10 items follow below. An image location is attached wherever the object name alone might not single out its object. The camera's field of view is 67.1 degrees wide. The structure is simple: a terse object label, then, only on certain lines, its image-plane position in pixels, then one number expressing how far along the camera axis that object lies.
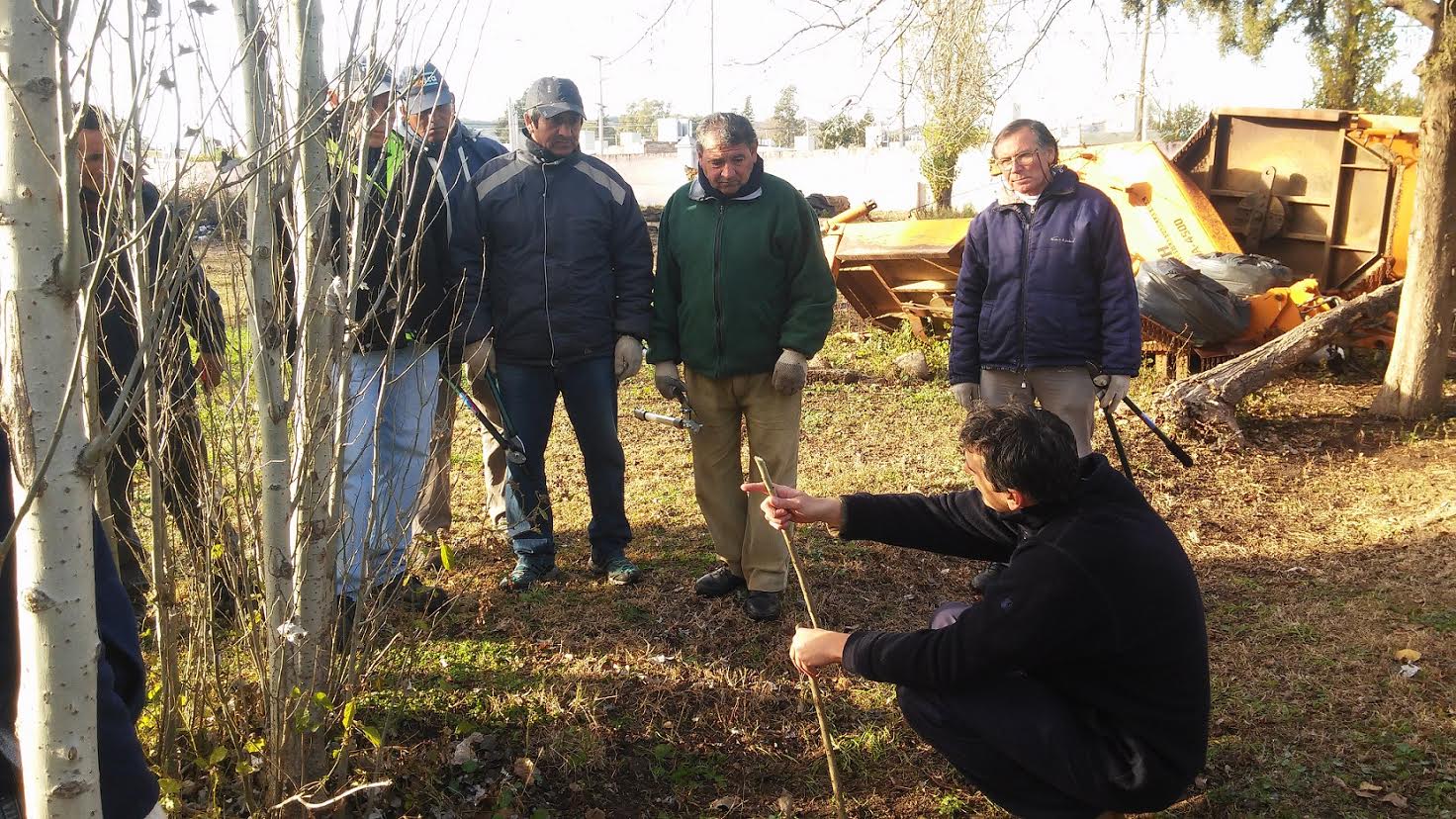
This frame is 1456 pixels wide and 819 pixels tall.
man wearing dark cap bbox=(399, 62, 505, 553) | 4.11
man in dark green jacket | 3.95
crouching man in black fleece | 2.44
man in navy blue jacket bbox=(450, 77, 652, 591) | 4.07
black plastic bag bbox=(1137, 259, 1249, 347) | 6.84
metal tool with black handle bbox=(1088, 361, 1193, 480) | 4.77
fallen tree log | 6.25
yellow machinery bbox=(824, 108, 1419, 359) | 7.77
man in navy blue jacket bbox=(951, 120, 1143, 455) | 4.21
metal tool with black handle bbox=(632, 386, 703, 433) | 4.05
